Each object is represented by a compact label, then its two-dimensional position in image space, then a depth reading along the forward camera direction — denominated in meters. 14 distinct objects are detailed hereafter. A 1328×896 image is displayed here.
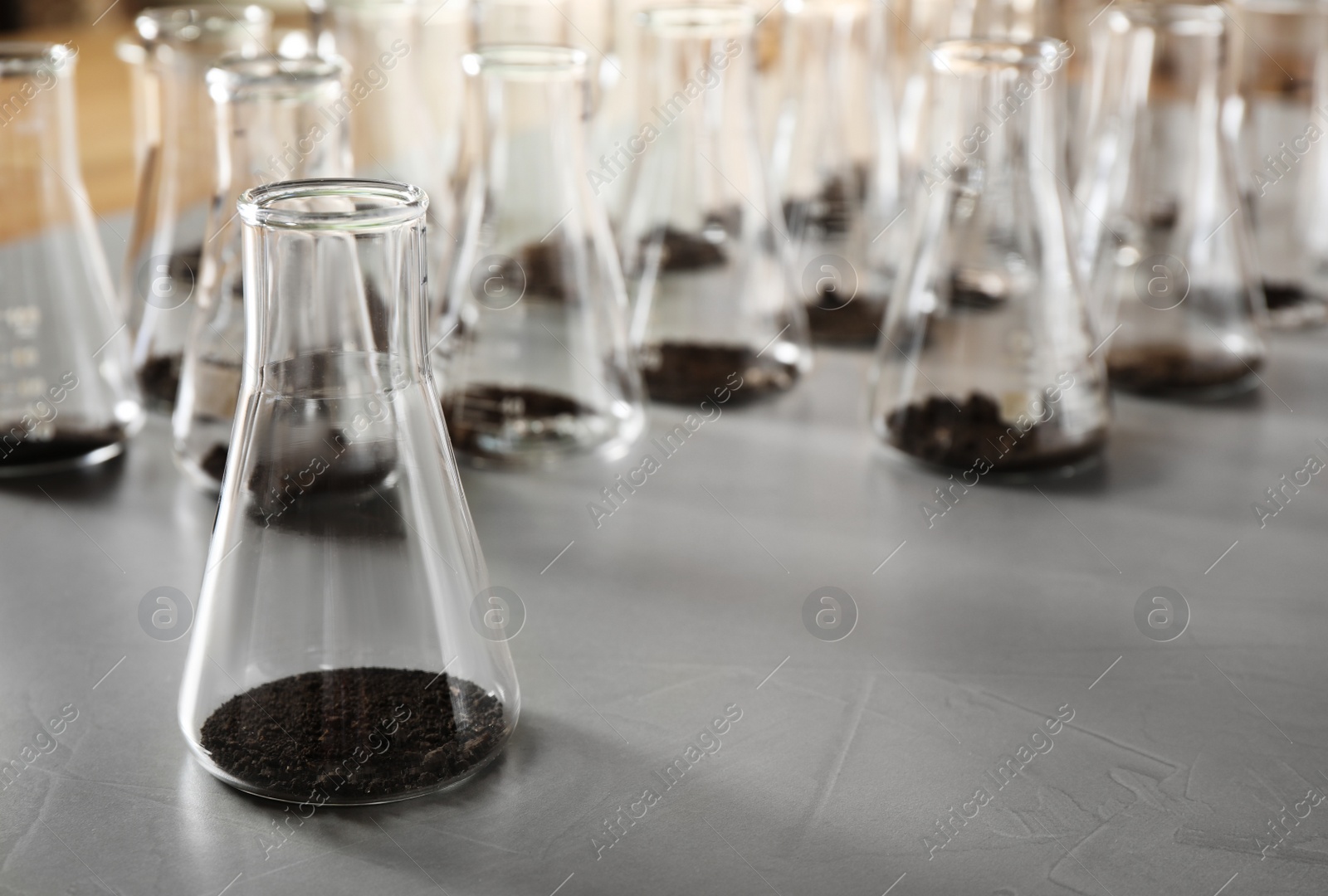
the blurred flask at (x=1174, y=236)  0.92
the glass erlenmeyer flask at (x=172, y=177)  0.87
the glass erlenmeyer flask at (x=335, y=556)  0.49
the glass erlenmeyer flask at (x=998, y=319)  0.80
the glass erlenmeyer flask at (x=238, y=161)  0.76
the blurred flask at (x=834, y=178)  1.06
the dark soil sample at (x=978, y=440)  0.80
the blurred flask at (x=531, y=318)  0.81
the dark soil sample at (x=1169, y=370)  0.93
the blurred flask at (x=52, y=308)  0.78
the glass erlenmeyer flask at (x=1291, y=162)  1.12
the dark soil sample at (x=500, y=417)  0.81
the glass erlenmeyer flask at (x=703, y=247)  0.92
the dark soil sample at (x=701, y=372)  0.92
